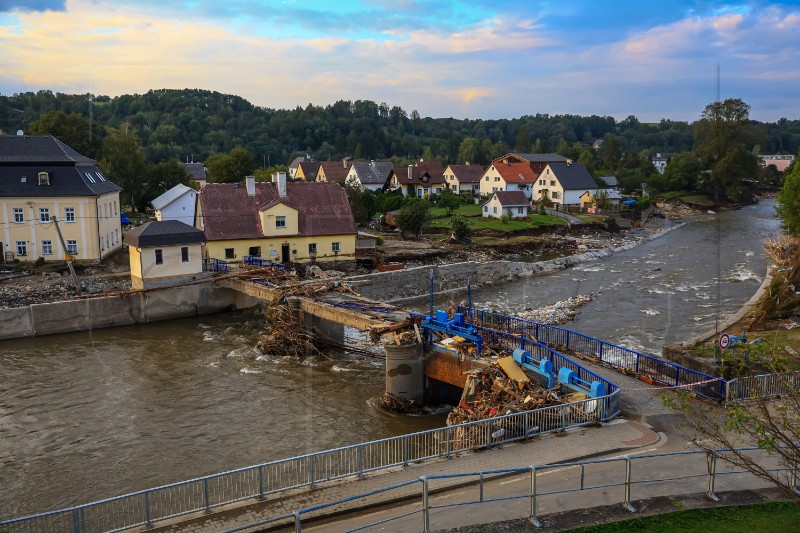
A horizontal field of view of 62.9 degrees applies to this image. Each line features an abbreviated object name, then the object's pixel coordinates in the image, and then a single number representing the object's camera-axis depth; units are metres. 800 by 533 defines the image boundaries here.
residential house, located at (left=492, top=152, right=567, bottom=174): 96.81
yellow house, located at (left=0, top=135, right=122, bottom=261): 38.50
